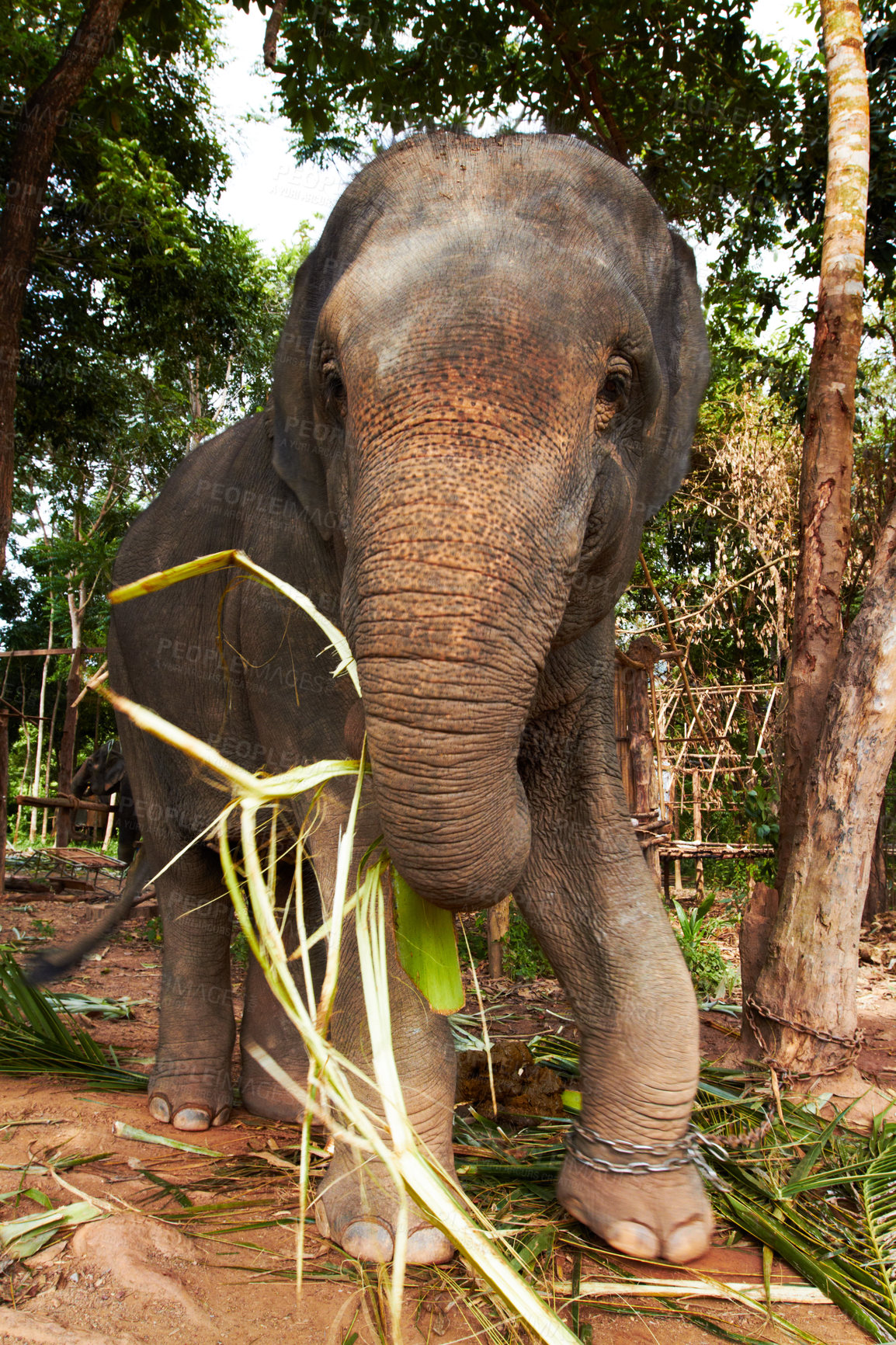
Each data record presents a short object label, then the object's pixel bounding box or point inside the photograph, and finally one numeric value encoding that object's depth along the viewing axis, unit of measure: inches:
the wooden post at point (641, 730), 251.4
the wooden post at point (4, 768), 346.9
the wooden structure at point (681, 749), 252.2
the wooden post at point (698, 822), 375.6
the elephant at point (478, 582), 69.7
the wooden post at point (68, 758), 517.5
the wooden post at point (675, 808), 382.3
